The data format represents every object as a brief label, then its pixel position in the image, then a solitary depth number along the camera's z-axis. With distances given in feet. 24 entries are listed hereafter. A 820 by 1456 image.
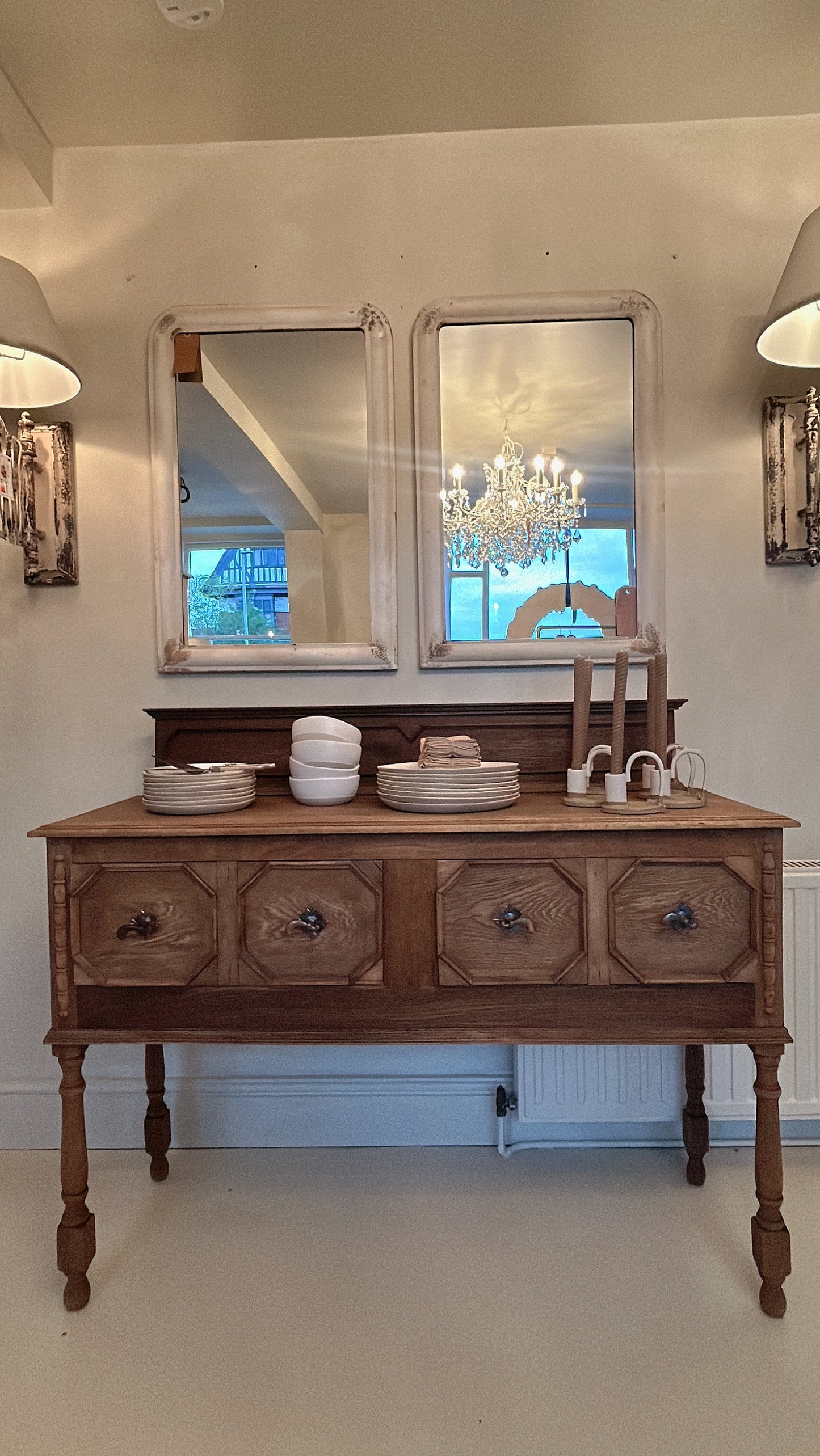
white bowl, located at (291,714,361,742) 6.12
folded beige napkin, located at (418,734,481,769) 6.02
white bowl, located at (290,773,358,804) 6.04
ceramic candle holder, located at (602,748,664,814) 5.49
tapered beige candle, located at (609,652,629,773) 5.82
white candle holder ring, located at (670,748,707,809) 5.59
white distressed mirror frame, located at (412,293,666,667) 7.22
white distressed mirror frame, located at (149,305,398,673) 7.29
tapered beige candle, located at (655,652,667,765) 6.00
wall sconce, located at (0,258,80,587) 7.06
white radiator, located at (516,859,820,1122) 6.97
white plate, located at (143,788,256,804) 5.65
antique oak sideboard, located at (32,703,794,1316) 5.20
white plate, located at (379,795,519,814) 5.50
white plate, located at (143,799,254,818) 5.66
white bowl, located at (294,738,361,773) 6.05
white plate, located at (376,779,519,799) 5.50
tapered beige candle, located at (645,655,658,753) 6.07
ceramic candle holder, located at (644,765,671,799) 5.76
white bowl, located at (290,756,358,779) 6.06
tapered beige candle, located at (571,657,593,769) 6.01
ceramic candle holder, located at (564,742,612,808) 5.90
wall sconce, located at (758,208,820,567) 6.73
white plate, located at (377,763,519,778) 5.63
